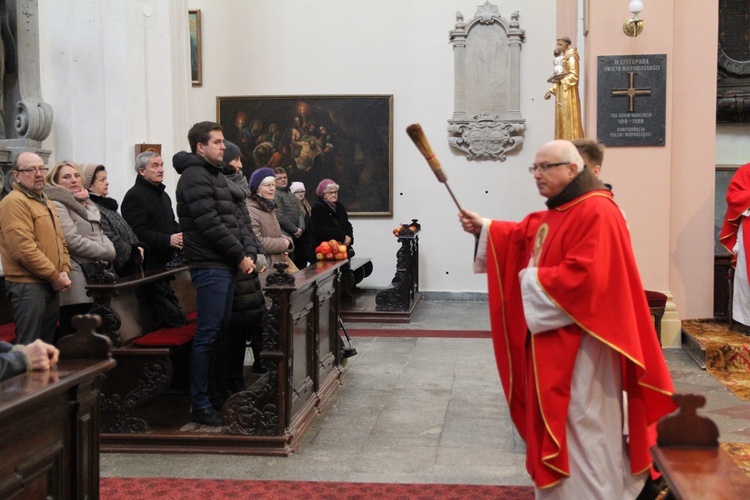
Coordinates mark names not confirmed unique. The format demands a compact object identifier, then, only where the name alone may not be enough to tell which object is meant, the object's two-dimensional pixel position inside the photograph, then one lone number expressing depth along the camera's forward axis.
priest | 3.65
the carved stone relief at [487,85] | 12.46
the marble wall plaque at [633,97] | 8.90
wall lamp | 8.49
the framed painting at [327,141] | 12.88
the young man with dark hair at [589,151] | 4.10
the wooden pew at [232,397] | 5.34
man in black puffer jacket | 5.37
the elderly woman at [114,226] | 6.30
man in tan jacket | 5.53
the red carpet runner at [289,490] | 4.54
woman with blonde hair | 5.97
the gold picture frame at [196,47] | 13.09
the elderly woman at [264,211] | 7.07
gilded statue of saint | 9.02
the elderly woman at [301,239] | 10.91
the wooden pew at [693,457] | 2.34
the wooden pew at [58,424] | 2.72
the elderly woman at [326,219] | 10.23
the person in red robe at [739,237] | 8.23
